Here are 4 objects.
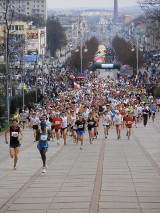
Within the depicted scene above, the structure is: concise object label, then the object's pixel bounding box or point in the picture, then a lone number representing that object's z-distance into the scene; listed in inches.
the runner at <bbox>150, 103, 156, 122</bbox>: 2025.1
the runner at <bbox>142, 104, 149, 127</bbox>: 1814.7
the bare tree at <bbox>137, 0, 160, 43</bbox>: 2374.8
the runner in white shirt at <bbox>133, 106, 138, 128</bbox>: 1833.4
